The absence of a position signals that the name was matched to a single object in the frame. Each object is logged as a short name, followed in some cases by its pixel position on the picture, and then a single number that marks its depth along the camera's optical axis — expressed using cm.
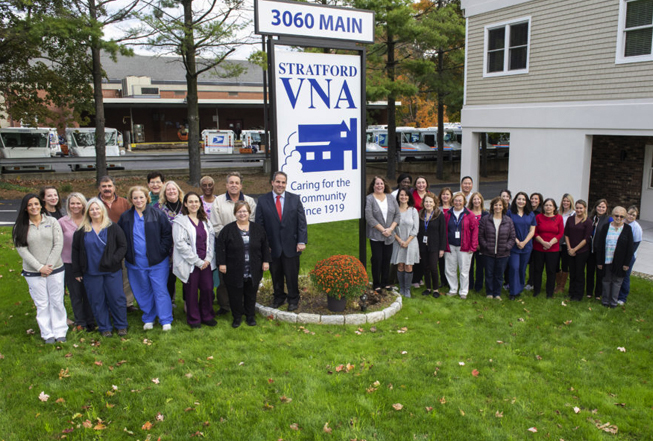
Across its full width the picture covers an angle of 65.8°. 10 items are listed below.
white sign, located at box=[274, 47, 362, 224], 729
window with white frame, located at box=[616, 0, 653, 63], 1130
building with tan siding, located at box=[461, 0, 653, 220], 1166
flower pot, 704
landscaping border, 687
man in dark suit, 690
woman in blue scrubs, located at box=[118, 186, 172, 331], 621
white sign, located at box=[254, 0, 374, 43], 670
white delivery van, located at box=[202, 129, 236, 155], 4097
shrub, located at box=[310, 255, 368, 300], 683
